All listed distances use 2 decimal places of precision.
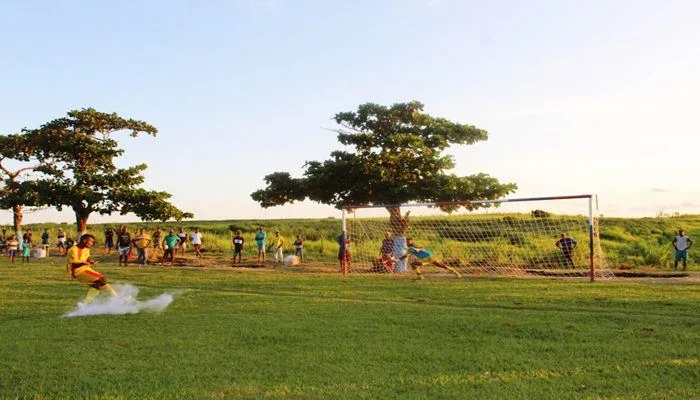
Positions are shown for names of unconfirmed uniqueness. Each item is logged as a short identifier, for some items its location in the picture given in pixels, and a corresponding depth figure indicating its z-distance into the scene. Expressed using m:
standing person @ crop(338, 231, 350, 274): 19.97
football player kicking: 11.88
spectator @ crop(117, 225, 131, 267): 24.70
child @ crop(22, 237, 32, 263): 25.89
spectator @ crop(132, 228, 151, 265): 25.08
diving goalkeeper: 17.25
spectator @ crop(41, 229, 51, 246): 29.34
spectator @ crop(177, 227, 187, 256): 28.92
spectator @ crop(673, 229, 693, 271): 20.84
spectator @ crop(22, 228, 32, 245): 28.61
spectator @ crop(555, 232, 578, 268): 21.03
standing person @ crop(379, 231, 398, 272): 20.40
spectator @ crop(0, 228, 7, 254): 30.62
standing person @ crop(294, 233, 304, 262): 25.61
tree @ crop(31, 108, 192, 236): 28.30
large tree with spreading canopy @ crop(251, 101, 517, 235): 22.80
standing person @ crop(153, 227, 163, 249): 28.50
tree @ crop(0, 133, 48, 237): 28.34
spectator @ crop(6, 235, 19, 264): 25.30
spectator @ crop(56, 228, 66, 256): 31.14
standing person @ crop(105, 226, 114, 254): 30.42
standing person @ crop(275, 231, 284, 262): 25.48
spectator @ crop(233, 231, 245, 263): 25.06
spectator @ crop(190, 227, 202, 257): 27.72
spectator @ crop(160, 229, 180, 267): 24.20
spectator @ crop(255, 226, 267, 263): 25.30
